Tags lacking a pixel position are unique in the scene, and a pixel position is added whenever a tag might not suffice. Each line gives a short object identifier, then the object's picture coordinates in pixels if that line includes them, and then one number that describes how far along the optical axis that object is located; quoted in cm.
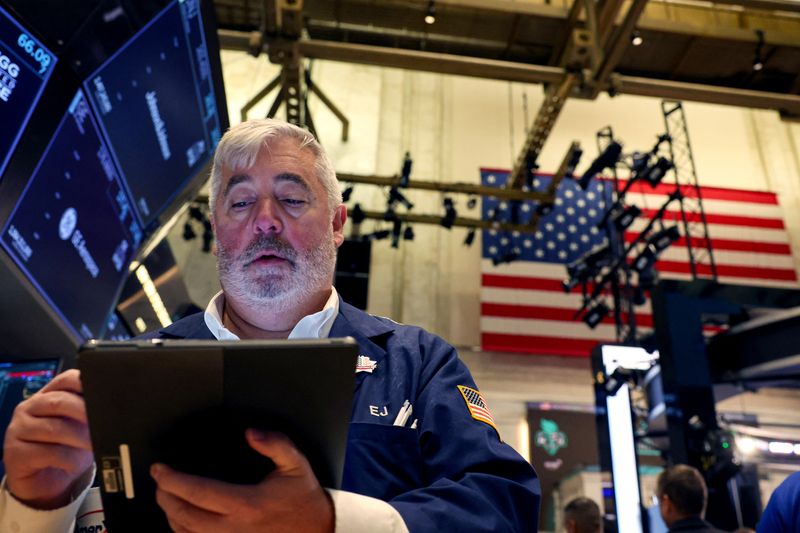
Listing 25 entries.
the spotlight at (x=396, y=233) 1005
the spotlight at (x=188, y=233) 997
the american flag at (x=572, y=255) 1048
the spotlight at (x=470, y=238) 1027
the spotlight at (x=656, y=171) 870
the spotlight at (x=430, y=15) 897
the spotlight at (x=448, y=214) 978
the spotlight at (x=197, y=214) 987
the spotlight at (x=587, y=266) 939
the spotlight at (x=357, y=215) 970
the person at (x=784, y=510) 226
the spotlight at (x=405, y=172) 921
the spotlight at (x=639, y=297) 961
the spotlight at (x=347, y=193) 916
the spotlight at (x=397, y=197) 960
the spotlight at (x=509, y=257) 1018
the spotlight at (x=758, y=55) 966
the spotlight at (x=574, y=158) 915
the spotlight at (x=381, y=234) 1020
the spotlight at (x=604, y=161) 855
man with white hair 92
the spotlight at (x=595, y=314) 954
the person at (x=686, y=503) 384
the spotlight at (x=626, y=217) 912
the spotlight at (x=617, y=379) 618
